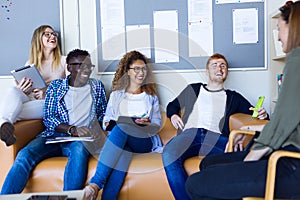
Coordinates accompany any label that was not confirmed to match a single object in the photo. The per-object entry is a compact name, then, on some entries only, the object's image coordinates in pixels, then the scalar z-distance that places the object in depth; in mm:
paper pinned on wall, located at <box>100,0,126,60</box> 3135
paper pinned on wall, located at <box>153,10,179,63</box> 3117
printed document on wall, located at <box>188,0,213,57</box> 3082
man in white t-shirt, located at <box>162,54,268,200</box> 2408
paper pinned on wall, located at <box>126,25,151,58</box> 3137
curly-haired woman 2230
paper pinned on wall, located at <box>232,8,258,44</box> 3066
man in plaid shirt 2434
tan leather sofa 2271
